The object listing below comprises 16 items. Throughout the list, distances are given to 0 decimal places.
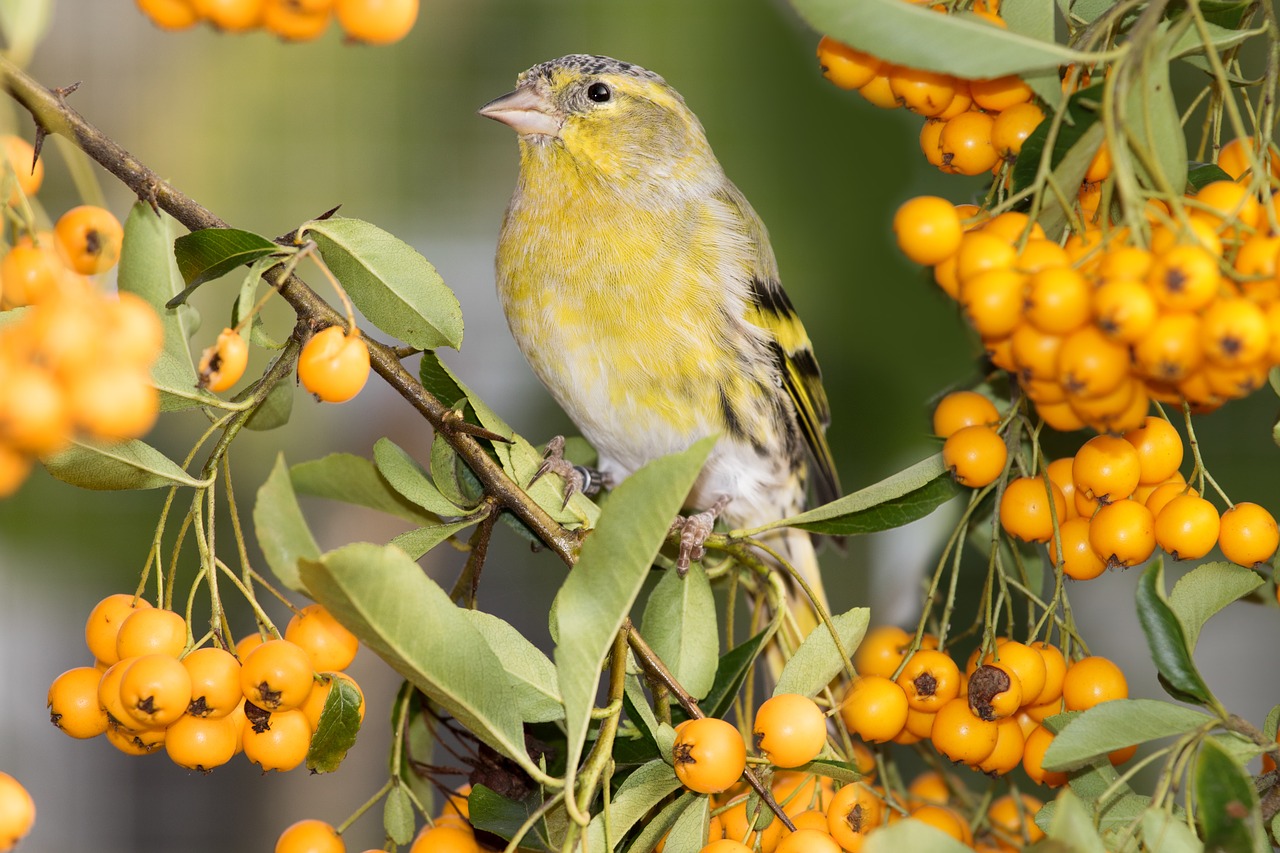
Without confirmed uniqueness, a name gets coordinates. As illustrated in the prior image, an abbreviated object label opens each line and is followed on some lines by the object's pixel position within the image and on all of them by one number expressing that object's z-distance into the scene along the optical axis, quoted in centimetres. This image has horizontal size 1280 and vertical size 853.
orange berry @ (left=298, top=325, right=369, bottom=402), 257
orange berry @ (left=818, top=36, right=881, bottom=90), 260
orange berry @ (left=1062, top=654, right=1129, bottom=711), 260
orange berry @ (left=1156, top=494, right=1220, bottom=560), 259
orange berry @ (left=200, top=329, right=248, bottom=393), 257
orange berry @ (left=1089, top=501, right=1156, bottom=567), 260
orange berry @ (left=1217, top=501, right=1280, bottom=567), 260
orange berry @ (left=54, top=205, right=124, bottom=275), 258
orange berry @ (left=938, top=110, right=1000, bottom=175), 260
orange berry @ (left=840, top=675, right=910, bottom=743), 262
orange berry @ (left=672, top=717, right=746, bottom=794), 258
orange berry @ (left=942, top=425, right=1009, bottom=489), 261
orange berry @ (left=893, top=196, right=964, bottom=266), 257
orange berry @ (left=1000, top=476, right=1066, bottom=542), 261
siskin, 274
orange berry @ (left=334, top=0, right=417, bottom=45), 256
